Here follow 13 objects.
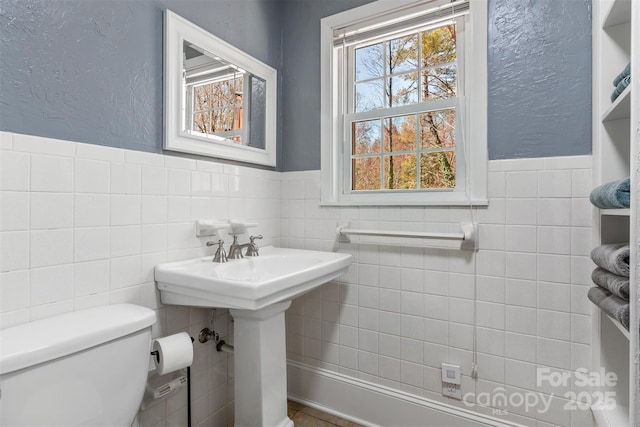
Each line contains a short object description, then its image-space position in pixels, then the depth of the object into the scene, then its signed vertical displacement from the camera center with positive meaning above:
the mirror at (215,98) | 1.32 +0.54
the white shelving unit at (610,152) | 1.11 +0.22
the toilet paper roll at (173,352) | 1.11 -0.49
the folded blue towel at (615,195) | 0.90 +0.05
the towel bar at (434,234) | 1.37 -0.09
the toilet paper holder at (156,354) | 1.14 -0.50
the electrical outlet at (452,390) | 1.44 -0.79
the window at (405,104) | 1.44 +0.55
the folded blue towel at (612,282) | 0.90 -0.20
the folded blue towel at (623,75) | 0.96 +0.42
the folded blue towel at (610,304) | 0.88 -0.27
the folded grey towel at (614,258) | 0.91 -0.13
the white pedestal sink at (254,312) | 1.12 -0.39
